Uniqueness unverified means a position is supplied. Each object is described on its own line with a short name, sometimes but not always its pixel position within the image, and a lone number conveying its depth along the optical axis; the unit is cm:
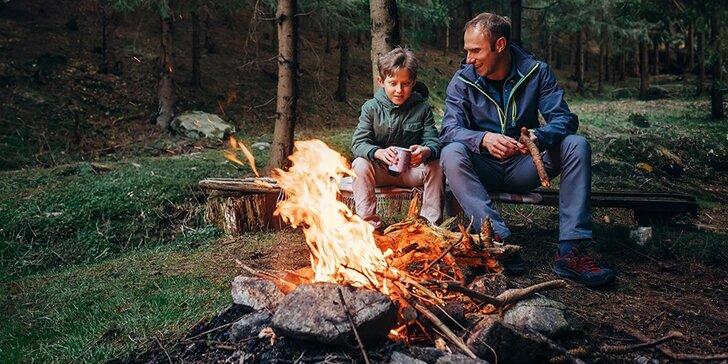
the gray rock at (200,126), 1245
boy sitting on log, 453
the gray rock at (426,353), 256
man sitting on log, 404
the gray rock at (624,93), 2684
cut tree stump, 561
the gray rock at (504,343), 268
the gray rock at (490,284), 328
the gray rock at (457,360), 248
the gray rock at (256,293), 323
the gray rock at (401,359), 249
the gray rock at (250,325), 298
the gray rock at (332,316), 263
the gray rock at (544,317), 296
